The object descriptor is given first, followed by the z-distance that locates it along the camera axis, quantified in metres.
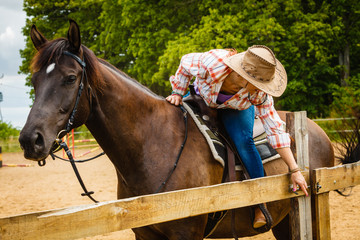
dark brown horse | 2.01
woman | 2.43
